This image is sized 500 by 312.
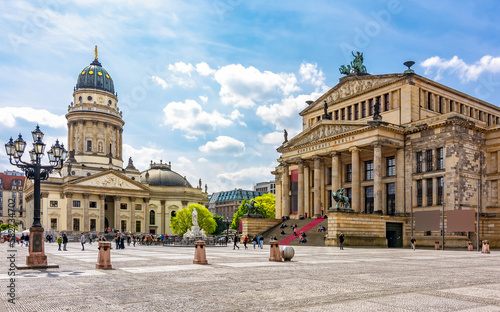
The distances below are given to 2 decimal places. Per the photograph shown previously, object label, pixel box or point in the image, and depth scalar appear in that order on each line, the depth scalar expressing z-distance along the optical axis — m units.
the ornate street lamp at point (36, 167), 21.44
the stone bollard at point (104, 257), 21.08
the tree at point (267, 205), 107.38
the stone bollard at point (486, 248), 37.94
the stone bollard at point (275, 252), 25.84
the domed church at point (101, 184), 98.19
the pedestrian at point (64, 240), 43.94
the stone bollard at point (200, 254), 23.95
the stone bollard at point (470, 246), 43.01
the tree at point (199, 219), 98.62
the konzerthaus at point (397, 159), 49.84
